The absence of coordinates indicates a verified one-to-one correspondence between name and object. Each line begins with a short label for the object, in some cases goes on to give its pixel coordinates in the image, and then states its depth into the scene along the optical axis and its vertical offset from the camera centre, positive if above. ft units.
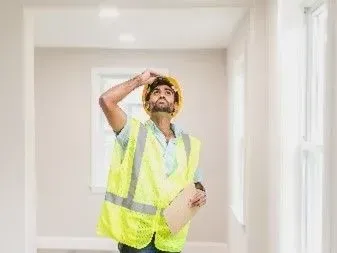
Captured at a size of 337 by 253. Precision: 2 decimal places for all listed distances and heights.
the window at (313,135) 8.22 -0.19
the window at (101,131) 19.17 -0.30
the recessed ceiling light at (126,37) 16.26 +2.60
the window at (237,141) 15.15 -0.54
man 10.93 -1.06
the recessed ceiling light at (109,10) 10.31 +2.15
